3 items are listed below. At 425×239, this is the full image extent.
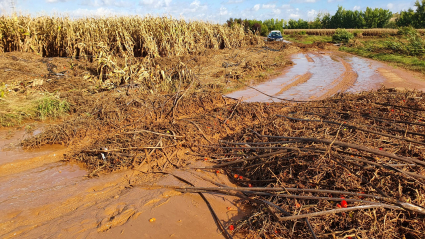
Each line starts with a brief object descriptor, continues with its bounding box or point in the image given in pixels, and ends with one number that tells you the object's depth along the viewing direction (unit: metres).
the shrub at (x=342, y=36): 24.78
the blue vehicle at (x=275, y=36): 24.65
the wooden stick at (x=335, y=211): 2.83
